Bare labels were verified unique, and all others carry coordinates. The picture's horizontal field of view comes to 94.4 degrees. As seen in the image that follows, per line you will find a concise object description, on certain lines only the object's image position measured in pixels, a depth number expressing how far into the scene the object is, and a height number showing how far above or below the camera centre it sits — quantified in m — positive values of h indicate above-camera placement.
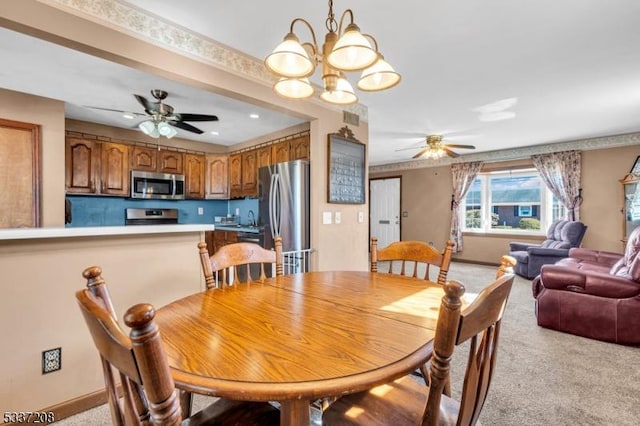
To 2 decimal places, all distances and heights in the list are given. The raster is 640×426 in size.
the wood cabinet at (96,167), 3.81 +0.57
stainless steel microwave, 4.32 +0.37
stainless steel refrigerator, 3.16 +0.06
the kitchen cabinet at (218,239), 4.54 -0.46
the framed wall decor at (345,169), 3.09 +0.46
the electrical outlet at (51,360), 1.60 -0.83
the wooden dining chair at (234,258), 1.58 -0.29
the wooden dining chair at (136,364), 0.46 -0.27
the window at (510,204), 5.75 +0.14
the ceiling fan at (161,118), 2.98 +0.96
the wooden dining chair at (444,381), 0.62 -0.43
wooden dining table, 0.69 -0.40
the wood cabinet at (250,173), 4.59 +0.58
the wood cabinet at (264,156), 4.31 +0.80
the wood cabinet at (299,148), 3.69 +0.80
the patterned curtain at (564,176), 5.20 +0.62
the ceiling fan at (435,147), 4.90 +1.04
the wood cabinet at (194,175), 4.87 +0.58
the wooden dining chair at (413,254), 1.76 -0.28
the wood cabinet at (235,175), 4.89 +0.58
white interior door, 7.70 +0.03
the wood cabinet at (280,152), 3.99 +0.80
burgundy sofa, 2.52 -0.81
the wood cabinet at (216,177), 5.11 +0.56
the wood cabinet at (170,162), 4.59 +0.76
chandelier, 1.23 +0.69
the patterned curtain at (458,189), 6.39 +0.47
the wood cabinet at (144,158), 4.33 +0.77
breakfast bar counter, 1.50 -0.49
